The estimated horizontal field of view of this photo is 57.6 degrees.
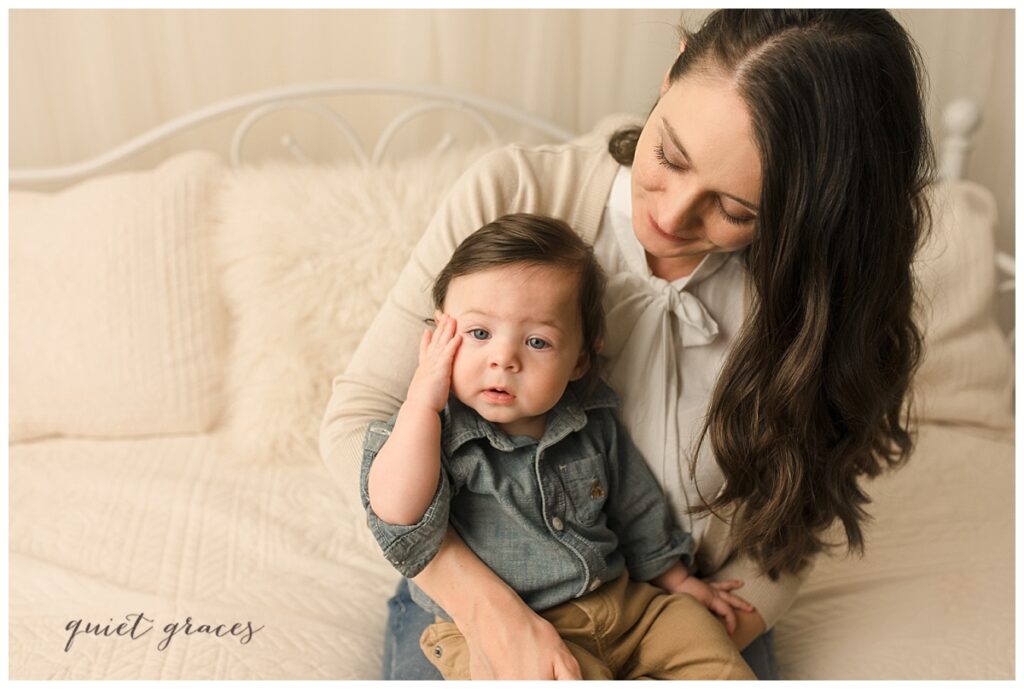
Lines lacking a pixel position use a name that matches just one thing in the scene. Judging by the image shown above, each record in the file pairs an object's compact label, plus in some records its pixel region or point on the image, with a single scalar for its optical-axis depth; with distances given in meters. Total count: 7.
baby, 1.16
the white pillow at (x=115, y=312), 1.88
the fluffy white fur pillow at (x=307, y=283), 1.86
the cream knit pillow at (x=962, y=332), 2.01
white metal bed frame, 2.10
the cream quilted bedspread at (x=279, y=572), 1.45
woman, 1.07
